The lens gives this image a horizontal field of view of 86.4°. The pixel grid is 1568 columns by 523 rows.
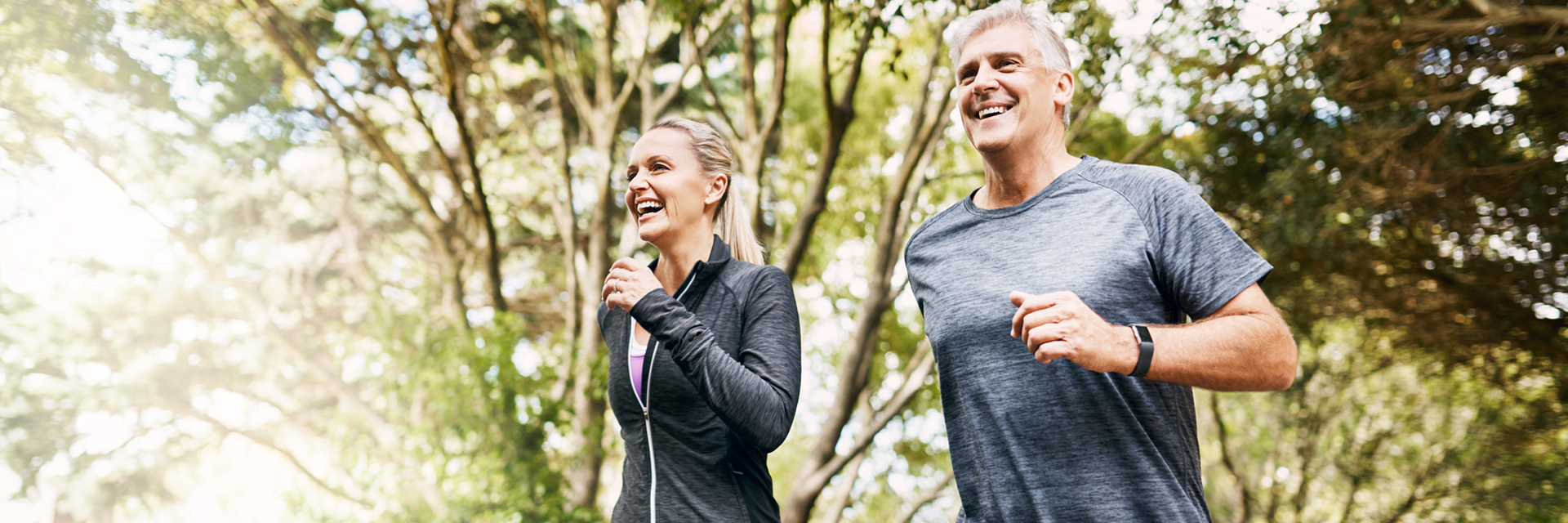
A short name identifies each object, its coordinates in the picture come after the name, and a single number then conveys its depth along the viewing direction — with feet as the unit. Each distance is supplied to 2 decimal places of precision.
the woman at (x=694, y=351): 5.39
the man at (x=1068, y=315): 4.14
